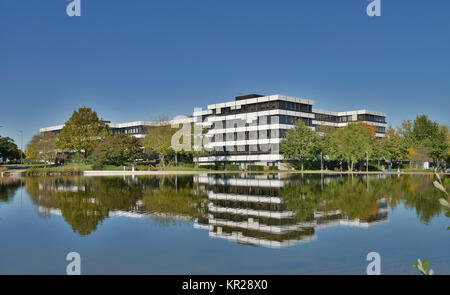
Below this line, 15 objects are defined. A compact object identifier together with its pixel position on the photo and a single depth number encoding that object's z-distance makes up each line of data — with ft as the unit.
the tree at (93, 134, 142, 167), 266.77
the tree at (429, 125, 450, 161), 272.51
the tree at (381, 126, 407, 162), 291.40
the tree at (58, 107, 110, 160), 306.76
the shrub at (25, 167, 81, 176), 254.88
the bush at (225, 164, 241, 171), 311.09
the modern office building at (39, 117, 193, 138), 432.25
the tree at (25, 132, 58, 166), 321.32
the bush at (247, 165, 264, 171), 295.48
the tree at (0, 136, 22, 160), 390.97
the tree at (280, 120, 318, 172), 282.09
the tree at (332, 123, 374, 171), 271.69
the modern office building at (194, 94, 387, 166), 316.40
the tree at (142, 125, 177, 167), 273.95
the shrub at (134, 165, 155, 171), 270.67
